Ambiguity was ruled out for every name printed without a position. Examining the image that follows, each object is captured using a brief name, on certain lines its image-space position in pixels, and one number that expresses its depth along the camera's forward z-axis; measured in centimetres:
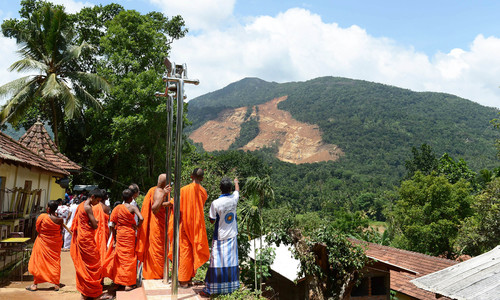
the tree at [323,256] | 812
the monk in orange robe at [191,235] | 555
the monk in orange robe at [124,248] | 597
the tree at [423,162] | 4247
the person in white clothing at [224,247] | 529
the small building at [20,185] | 894
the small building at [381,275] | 1123
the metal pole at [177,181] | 499
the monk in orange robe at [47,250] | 657
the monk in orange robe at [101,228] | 641
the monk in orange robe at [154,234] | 598
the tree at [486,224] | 1645
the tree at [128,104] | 1989
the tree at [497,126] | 1578
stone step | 515
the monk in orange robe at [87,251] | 589
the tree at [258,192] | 833
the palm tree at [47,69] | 1761
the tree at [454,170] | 3484
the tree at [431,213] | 2294
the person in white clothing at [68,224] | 1106
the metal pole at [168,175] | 578
